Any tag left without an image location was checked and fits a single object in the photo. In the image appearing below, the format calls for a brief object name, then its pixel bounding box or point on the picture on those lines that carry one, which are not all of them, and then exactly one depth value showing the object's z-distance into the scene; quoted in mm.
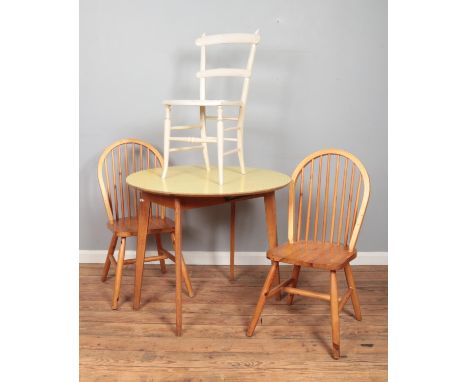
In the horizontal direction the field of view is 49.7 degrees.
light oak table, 2393
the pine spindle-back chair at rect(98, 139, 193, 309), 2810
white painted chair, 2533
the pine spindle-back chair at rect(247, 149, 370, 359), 2270
